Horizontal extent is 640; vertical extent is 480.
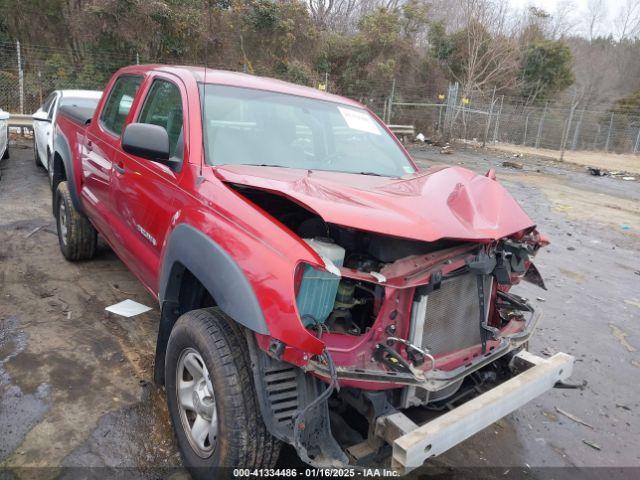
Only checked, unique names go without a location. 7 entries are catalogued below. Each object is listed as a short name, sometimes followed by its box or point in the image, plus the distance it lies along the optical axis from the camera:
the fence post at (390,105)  21.58
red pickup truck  2.08
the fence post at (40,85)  15.29
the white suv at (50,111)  8.24
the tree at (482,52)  25.30
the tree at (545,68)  28.00
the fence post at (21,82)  14.73
